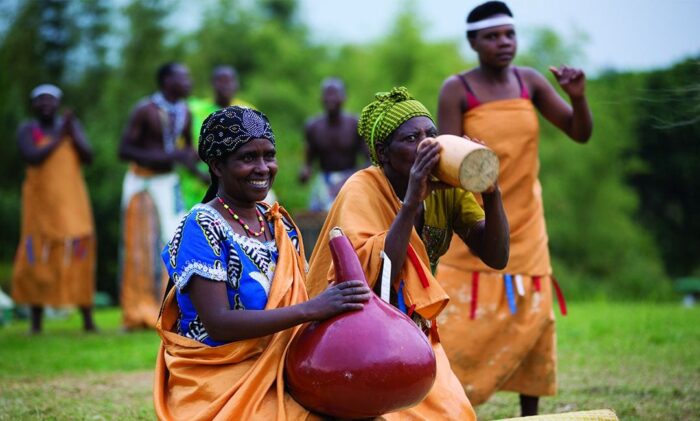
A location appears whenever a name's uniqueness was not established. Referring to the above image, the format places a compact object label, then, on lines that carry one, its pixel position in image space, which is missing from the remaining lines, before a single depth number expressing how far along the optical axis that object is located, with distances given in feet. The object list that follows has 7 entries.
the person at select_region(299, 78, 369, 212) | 69.42
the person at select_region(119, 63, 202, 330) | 60.64
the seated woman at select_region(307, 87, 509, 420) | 22.72
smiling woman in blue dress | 21.03
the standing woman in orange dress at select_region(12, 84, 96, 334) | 63.35
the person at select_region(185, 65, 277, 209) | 62.09
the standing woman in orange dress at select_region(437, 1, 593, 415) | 33.21
